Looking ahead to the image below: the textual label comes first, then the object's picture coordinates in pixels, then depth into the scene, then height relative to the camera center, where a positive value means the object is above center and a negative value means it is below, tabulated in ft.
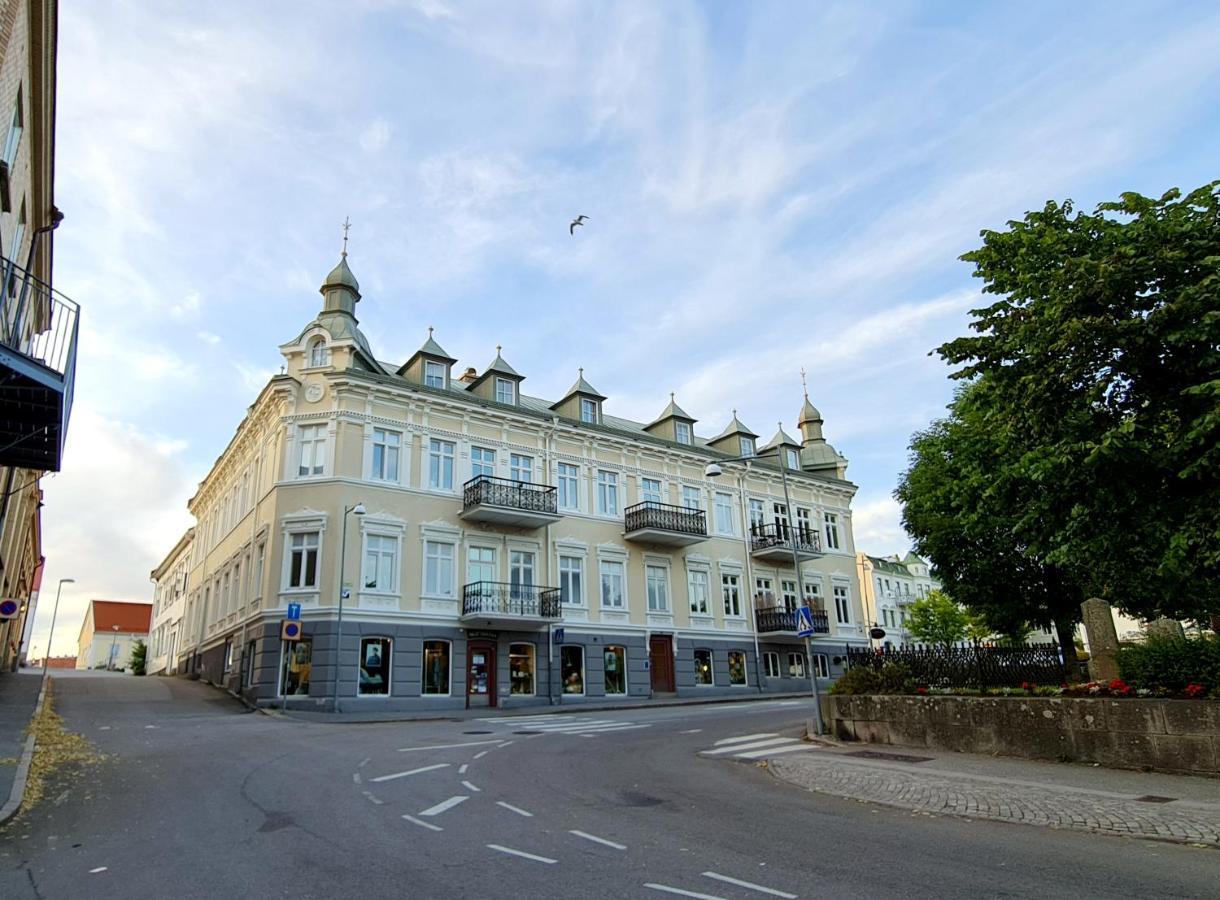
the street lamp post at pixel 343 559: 80.13 +12.96
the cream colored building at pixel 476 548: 86.43 +16.22
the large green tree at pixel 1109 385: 36.01 +13.36
